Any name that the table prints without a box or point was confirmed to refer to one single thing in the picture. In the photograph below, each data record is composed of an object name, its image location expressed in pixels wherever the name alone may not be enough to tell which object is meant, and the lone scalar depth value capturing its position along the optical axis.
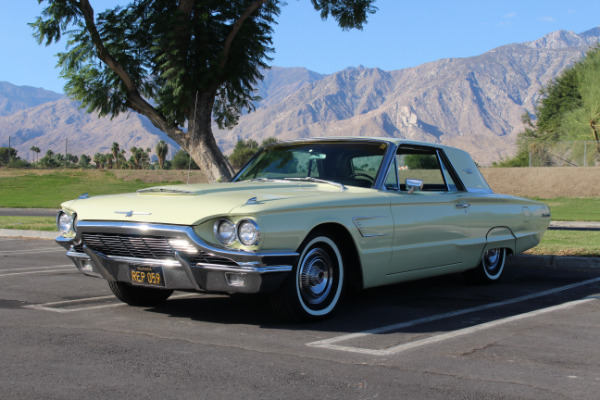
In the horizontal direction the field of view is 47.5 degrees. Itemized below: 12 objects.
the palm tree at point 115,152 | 89.12
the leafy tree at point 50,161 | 90.42
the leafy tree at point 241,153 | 88.97
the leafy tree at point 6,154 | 104.19
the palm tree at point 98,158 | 96.90
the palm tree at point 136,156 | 86.21
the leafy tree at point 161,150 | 72.43
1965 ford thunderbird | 5.07
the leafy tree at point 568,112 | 42.56
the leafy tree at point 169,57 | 20.06
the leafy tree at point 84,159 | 114.75
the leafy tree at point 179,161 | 95.71
